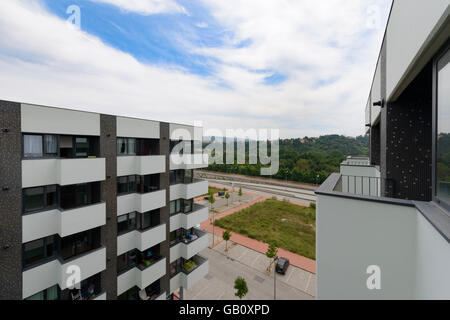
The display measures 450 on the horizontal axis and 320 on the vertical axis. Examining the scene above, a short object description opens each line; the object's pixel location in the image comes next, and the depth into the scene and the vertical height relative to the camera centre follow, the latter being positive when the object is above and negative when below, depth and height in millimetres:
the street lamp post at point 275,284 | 11684 -8325
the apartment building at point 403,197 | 2396 -730
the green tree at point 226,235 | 16500 -6834
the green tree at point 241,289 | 10547 -7359
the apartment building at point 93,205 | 5609 -1813
